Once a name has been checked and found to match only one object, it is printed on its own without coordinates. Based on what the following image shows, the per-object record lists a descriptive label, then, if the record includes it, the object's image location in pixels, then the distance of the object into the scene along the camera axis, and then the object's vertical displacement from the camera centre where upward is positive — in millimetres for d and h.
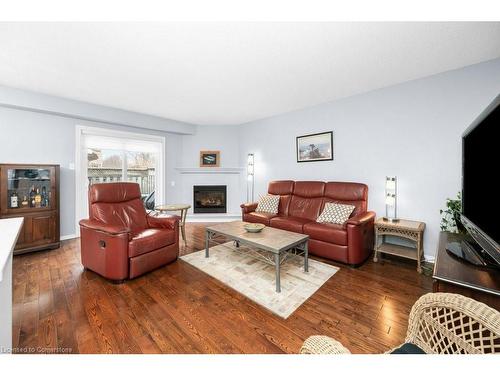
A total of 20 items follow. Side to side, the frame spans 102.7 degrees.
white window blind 3871 +878
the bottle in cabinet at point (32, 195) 3002 -166
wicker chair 710 -580
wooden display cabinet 2792 -250
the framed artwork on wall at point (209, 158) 5164 +700
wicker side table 2408 -613
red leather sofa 2510 -521
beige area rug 1854 -1034
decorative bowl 2500 -537
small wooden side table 3287 -383
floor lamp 4766 +177
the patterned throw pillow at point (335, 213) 2877 -409
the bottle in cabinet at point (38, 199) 3026 -220
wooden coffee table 2034 -613
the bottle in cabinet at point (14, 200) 2828 -223
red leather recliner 2111 -590
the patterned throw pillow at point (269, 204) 3721 -350
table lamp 2794 -186
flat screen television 1035 -5
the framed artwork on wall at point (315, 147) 3600 +728
